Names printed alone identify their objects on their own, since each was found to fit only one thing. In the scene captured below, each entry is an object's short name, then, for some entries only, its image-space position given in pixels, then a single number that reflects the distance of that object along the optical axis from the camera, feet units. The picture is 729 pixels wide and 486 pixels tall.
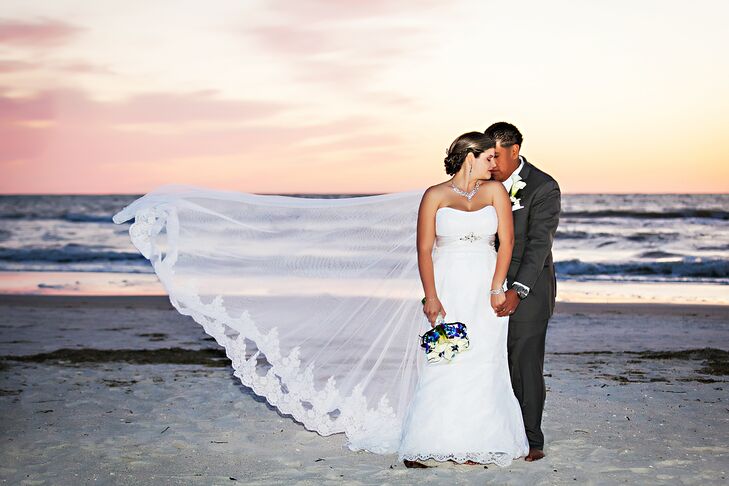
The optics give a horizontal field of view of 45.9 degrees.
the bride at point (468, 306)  17.02
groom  17.34
